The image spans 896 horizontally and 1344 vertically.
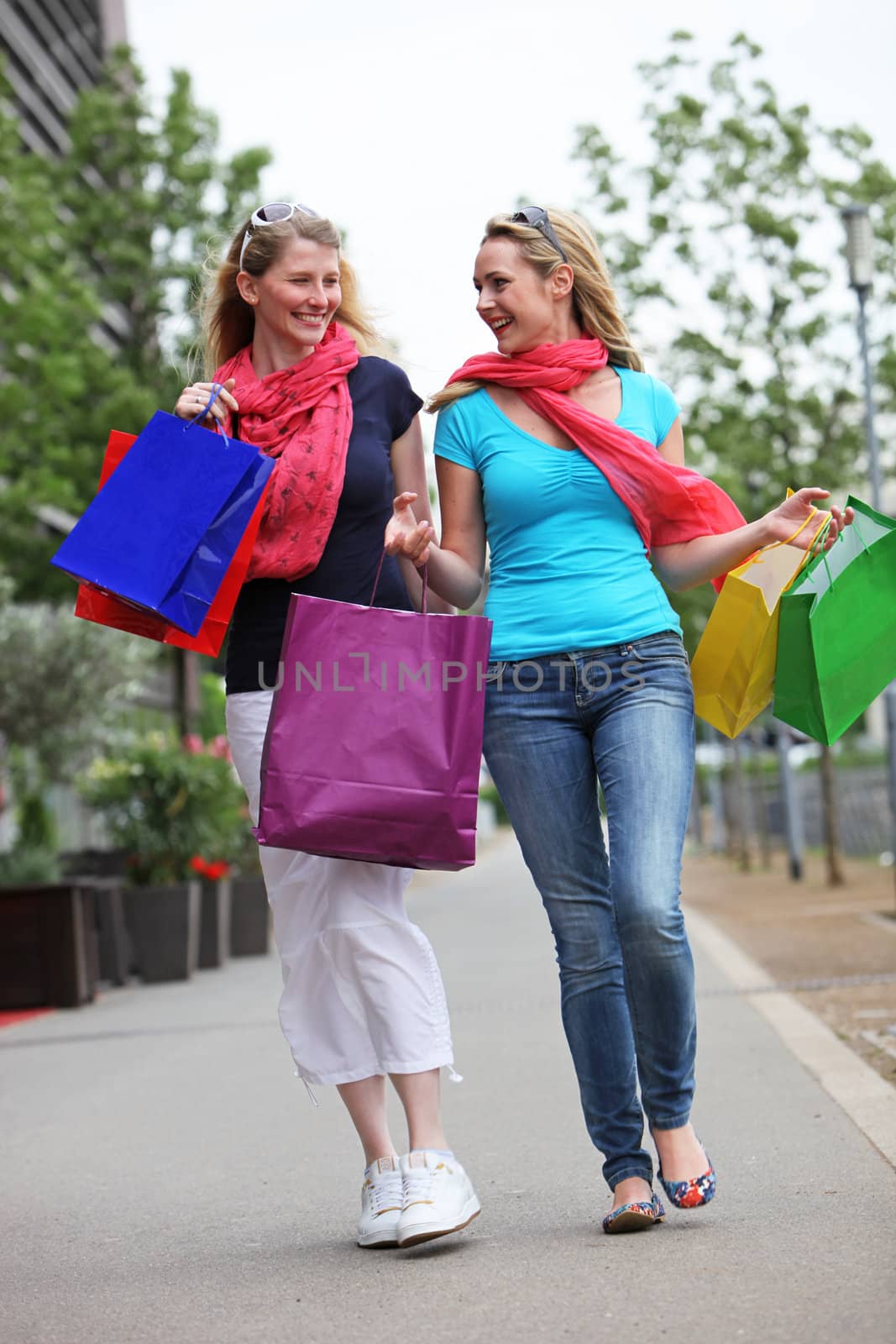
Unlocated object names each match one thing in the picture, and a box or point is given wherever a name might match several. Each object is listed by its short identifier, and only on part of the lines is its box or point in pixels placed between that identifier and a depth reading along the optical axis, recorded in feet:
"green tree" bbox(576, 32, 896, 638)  69.72
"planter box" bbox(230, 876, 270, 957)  49.60
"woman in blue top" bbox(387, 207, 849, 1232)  12.37
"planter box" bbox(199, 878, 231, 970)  45.14
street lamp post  53.26
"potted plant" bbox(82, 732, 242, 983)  42.11
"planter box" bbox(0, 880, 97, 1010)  35.78
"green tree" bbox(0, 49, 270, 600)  74.38
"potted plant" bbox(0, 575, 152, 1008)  63.46
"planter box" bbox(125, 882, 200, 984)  42.01
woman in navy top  12.81
